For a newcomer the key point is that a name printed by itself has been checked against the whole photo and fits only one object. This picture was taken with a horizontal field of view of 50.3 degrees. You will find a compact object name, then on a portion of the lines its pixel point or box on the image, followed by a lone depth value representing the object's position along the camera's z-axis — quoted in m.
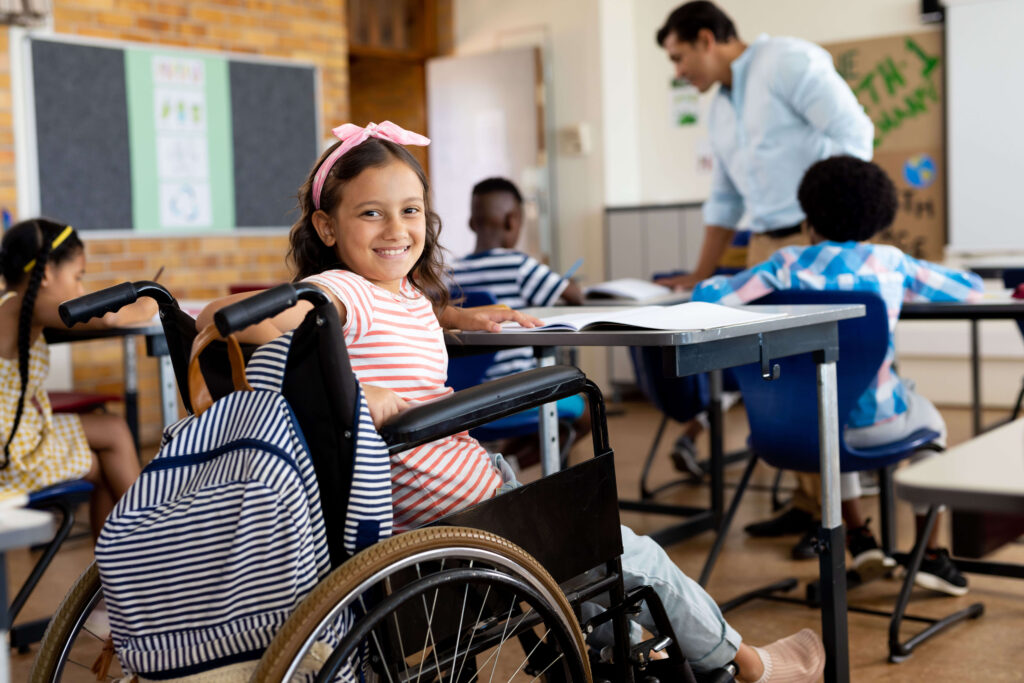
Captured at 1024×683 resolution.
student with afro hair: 2.26
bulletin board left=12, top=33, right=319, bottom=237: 4.51
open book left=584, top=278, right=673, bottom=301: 2.63
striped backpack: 1.02
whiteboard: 4.80
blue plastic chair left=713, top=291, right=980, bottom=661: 2.10
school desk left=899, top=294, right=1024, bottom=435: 2.18
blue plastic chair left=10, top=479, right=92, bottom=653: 2.14
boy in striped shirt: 2.79
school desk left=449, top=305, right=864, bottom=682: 1.52
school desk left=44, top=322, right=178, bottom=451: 2.38
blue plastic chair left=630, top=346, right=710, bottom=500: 2.95
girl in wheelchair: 1.32
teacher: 2.94
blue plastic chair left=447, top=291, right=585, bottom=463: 2.58
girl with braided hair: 2.28
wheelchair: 1.01
